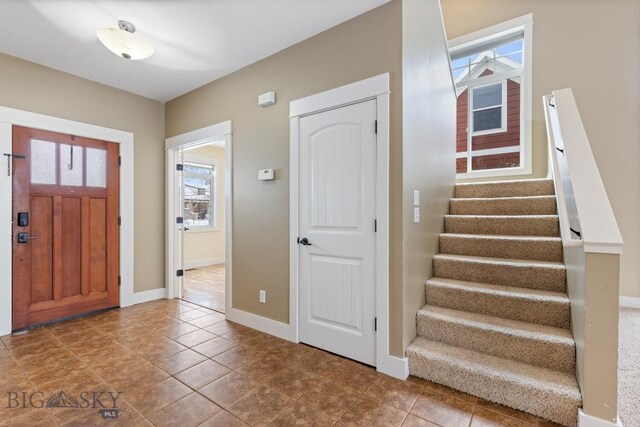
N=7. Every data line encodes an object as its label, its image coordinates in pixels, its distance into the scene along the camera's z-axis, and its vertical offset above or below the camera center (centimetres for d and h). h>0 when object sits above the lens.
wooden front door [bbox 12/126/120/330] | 302 -15
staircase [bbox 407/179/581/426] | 179 -76
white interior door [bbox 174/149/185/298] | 419 -2
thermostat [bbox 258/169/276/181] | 292 +38
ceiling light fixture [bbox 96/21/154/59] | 230 +136
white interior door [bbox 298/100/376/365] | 232 -15
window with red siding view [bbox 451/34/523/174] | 448 +174
